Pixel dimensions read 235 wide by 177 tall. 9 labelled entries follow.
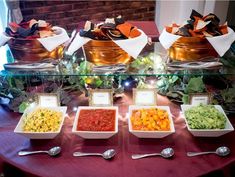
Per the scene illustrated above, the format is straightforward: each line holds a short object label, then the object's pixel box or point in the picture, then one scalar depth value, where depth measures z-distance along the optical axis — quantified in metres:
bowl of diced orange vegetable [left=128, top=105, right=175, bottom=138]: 1.11
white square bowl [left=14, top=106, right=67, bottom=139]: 1.11
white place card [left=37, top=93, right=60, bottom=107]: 1.27
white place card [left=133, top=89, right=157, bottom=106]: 1.27
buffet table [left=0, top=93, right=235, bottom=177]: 0.99
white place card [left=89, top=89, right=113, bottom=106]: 1.26
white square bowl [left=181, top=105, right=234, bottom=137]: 1.10
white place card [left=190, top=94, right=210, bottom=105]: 1.26
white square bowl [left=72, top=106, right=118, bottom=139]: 1.10
